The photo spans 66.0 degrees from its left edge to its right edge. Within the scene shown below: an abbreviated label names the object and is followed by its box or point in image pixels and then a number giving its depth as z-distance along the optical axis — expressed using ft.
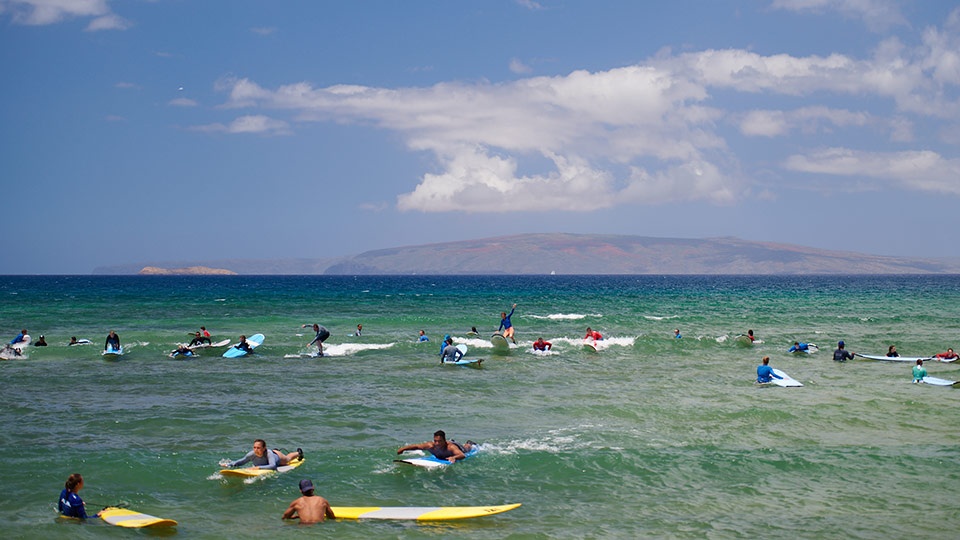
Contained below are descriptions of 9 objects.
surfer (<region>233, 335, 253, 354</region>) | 116.26
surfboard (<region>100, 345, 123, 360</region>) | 110.42
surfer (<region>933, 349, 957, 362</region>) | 104.99
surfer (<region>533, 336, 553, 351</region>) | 117.08
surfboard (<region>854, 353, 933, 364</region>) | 105.90
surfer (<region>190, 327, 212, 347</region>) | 119.34
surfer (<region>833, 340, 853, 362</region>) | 106.83
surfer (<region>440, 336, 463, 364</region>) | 101.55
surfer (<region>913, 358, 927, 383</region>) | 86.28
